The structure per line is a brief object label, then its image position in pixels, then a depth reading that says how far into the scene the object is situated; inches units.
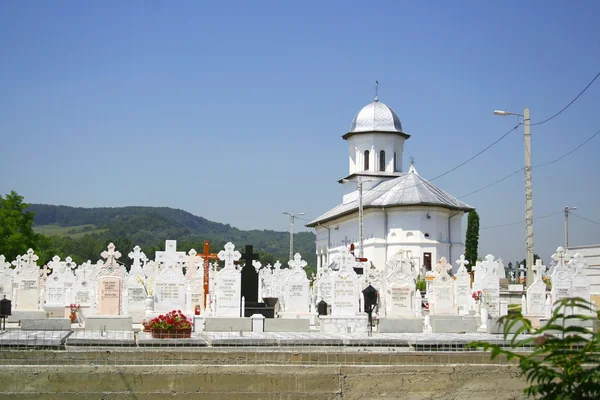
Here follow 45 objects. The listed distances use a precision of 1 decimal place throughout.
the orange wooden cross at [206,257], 1034.7
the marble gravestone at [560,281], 924.0
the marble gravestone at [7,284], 1098.4
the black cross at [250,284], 909.8
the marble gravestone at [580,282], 917.8
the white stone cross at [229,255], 903.7
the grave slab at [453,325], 788.6
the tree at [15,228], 2031.3
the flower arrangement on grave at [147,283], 1084.6
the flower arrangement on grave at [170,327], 629.9
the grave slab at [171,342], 565.0
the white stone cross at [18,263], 1254.7
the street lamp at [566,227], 2245.3
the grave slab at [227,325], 767.7
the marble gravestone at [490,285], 1022.4
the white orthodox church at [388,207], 2247.8
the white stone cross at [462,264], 1078.4
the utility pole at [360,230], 1611.6
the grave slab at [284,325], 764.0
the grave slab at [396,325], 778.2
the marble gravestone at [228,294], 866.8
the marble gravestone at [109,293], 815.1
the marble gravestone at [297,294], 892.0
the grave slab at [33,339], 530.3
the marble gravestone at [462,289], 1071.6
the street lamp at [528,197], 954.7
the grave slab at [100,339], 550.6
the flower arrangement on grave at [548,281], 1457.9
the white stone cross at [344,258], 914.7
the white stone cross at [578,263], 922.1
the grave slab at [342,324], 804.0
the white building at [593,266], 1025.5
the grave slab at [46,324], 677.9
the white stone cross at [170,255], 974.4
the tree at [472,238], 2362.2
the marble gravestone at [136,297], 956.0
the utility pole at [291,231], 2559.1
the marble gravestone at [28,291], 1032.8
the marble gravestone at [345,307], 808.9
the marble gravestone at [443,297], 928.9
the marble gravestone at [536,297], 969.5
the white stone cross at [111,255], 849.8
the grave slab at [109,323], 732.7
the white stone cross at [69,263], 1349.8
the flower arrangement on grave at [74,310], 914.1
